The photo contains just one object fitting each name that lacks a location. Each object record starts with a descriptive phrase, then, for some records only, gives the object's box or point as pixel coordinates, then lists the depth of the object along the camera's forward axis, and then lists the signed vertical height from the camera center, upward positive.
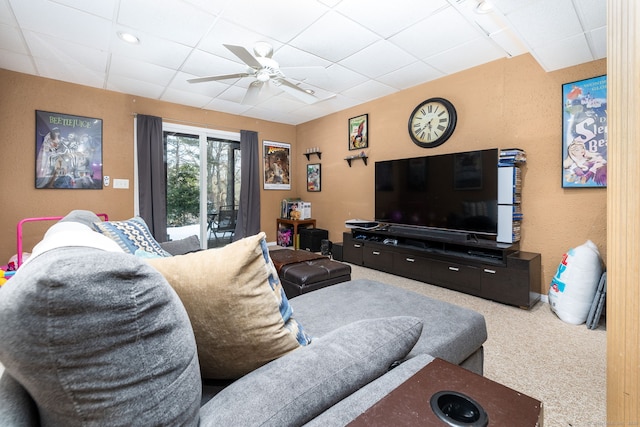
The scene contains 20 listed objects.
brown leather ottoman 2.33 -0.53
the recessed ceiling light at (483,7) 2.25 +1.58
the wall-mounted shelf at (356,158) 4.66 +0.83
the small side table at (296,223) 5.41 -0.25
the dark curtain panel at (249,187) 5.28 +0.41
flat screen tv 3.08 +0.20
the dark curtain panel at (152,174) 4.27 +0.53
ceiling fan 2.48 +1.29
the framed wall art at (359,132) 4.65 +1.25
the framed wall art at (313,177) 5.60 +0.64
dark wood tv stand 2.73 -0.58
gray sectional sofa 0.41 -0.27
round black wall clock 3.62 +1.12
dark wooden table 0.60 -0.43
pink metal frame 2.41 -0.30
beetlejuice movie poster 3.59 +0.77
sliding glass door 4.77 +0.48
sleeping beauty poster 2.56 +0.67
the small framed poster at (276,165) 5.67 +0.89
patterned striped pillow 1.67 -0.15
